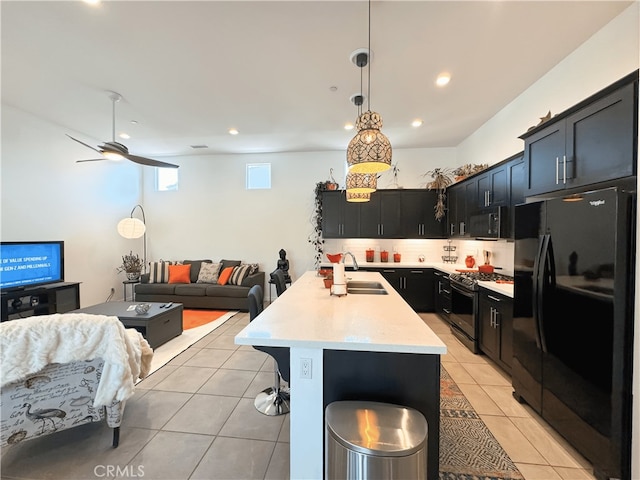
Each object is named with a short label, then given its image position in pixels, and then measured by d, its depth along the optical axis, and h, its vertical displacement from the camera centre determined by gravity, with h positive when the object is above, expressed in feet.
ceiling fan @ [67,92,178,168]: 11.16 +3.54
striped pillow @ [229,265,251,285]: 17.53 -2.49
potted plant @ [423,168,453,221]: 16.99 +3.18
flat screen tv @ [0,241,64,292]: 11.41 -1.31
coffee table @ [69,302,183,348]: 10.75 -3.42
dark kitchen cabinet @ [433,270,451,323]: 13.79 -3.06
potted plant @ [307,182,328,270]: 19.21 +0.04
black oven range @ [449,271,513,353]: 10.87 -2.89
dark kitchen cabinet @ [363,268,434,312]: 16.20 -2.85
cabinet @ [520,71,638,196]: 5.25 +2.19
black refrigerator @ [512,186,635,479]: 5.01 -1.71
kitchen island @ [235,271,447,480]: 4.65 -2.43
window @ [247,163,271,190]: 19.93 +4.51
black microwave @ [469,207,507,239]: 10.95 +0.61
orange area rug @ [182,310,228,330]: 14.57 -4.72
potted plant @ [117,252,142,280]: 17.99 -2.10
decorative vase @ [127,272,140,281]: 17.95 -2.67
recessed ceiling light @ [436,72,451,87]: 9.66 +5.78
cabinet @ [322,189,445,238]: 17.47 +1.38
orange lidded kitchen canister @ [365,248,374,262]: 18.39 -1.16
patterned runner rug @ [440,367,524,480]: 5.52 -4.78
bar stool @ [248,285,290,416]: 6.05 -4.35
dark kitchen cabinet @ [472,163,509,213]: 10.93 +2.16
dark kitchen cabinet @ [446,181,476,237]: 14.07 +1.79
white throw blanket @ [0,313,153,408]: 4.86 -2.18
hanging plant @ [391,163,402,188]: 18.60 +4.46
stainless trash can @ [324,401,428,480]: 3.52 -2.77
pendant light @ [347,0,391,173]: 6.24 +2.09
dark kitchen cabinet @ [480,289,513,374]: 8.81 -3.13
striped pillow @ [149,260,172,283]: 18.16 -2.45
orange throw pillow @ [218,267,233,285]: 17.67 -2.62
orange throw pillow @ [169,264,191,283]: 18.13 -2.56
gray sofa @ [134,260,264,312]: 16.85 -3.65
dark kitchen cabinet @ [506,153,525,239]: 9.82 +2.04
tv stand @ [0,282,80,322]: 11.36 -2.97
